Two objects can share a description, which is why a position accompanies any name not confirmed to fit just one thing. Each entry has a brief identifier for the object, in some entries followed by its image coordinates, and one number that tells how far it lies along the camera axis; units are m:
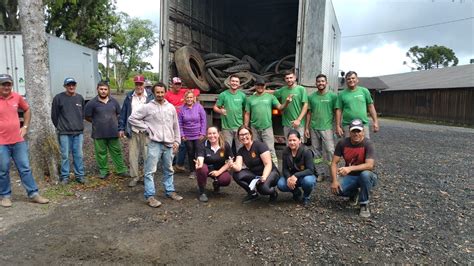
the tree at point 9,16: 16.16
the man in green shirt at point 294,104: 5.45
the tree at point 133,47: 49.94
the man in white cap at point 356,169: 4.09
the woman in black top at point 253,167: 4.41
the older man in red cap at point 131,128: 5.38
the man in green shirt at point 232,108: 5.51
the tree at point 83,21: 18.84
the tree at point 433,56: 63.53
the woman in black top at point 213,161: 4.64
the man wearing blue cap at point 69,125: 5.14
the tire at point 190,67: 6.50
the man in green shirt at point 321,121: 5.40
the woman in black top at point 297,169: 4.31
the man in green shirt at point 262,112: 5.44
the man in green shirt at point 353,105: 5.09
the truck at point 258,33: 6.07
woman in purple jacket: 5.48
